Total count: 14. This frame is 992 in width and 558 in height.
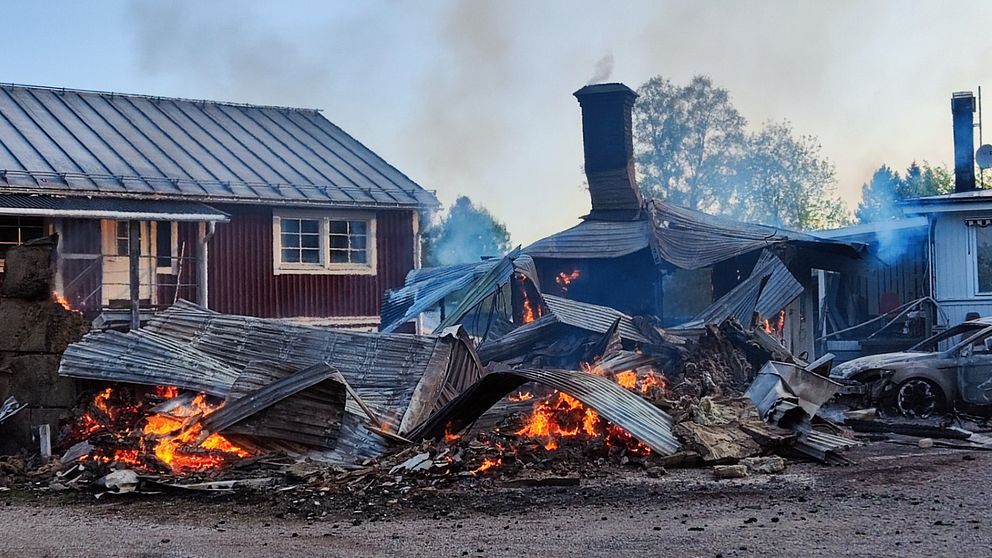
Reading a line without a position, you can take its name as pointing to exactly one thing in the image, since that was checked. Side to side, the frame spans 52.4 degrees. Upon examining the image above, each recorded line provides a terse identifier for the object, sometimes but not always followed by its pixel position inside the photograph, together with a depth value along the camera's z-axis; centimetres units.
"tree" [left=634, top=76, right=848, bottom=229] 4472
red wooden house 1911
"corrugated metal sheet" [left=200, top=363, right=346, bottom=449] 1056
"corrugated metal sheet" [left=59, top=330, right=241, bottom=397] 1133
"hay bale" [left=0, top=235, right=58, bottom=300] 1193
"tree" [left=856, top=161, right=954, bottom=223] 4528
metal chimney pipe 2264
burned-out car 1396
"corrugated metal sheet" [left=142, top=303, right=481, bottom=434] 1235
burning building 1720
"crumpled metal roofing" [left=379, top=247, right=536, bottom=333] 1664
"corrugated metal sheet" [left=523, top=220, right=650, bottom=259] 1755
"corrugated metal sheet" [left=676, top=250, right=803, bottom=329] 1614
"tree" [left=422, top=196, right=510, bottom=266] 4944
